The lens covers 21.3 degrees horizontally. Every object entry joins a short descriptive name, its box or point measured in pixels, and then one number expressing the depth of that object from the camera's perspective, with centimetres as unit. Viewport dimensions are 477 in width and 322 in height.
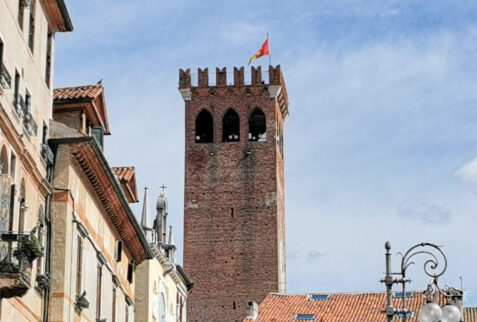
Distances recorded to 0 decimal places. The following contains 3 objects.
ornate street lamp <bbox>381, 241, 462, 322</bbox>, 2122
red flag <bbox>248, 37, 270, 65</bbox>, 9150
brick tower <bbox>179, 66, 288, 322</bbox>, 8544
